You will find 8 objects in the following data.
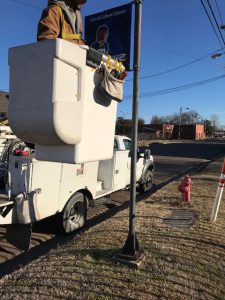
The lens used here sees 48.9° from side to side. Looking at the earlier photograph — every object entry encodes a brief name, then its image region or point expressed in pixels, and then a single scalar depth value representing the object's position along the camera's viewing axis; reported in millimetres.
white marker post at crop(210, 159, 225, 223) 4516
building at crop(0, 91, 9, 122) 13259
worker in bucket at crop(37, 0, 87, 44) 2422
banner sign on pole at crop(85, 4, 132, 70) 3772
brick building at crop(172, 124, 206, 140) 73386
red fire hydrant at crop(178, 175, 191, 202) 5644
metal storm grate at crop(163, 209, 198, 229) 4360
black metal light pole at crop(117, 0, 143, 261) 2968
